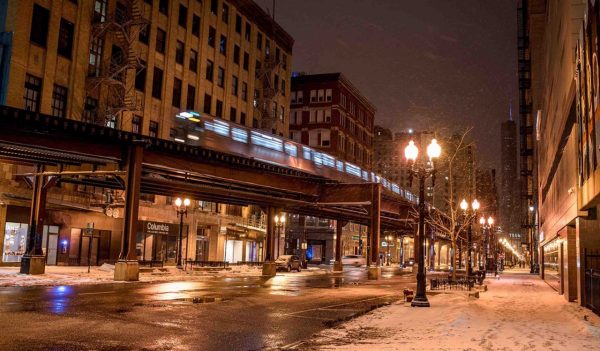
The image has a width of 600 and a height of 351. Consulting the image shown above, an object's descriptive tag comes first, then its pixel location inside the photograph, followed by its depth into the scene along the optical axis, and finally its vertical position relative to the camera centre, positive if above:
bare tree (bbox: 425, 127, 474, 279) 37.01 +8.53
